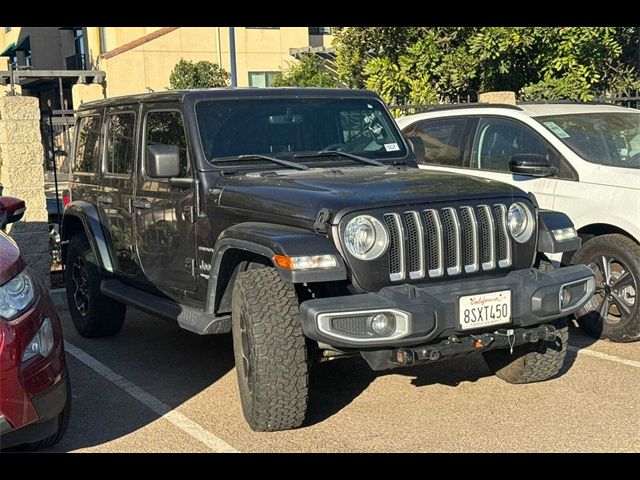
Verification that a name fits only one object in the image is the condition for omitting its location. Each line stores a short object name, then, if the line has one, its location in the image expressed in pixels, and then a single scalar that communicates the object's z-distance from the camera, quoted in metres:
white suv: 6.55
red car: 4.04
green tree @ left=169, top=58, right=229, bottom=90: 27.69
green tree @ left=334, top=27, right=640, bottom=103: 12.08
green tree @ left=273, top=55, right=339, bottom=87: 20.91
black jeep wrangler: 4.57
